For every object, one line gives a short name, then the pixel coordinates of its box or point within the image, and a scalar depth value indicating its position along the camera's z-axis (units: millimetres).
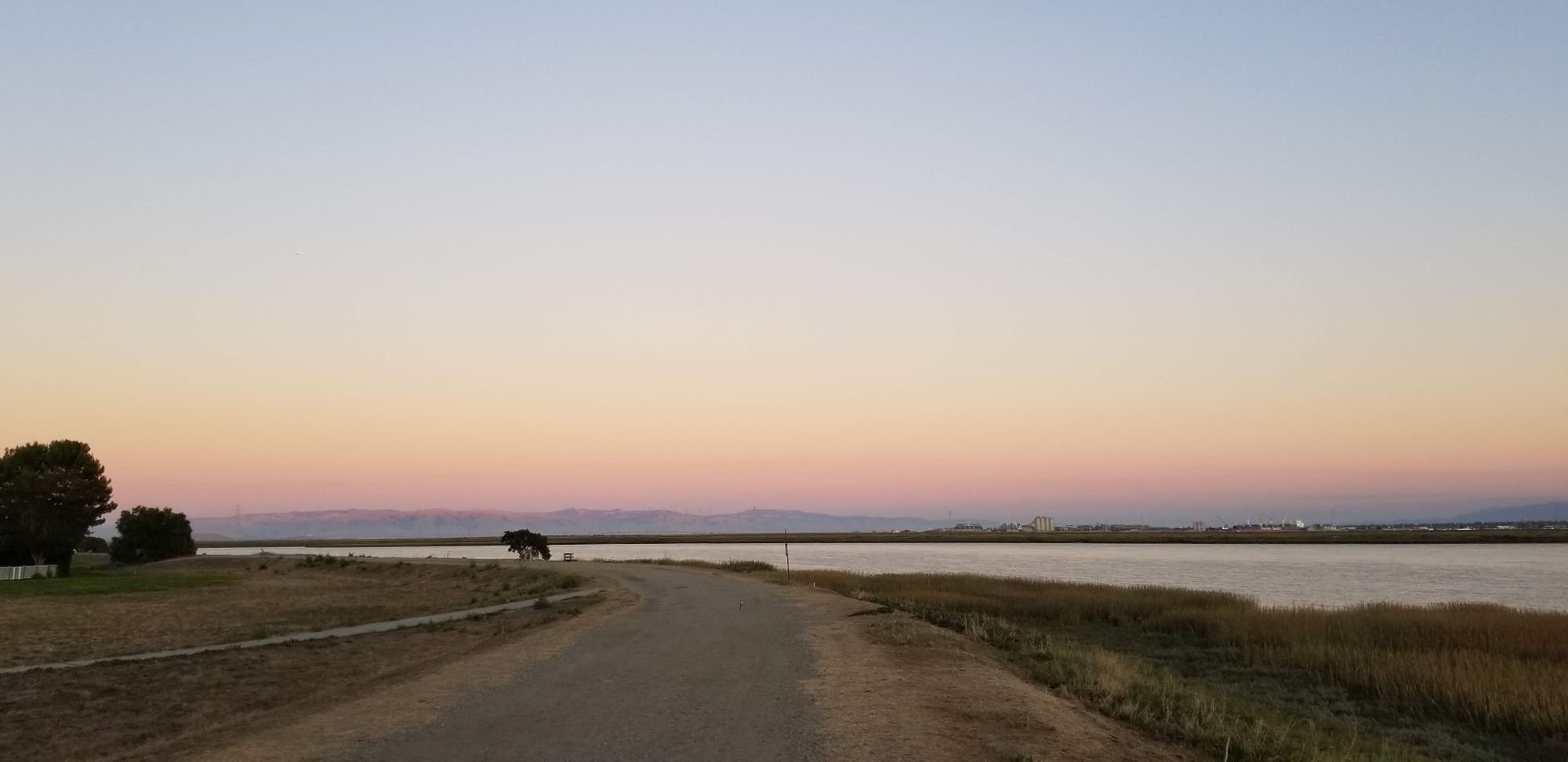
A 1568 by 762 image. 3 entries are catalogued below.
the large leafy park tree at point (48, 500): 66562
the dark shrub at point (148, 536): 91562
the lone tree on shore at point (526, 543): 83312
